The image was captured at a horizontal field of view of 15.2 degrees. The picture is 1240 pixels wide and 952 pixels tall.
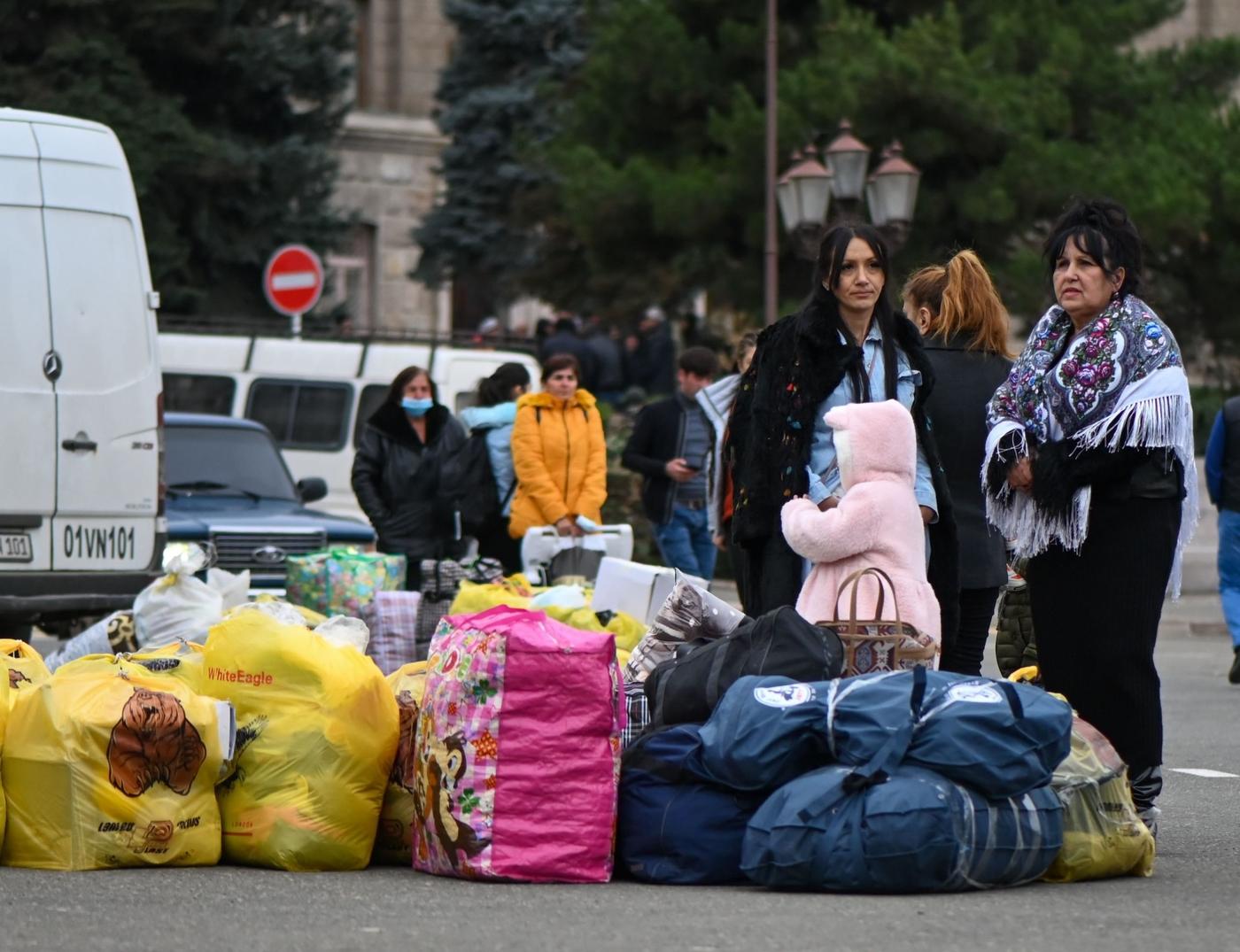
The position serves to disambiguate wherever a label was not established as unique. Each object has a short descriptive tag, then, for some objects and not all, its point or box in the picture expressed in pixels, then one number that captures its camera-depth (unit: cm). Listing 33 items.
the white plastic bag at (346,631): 1598
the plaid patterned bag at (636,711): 1370
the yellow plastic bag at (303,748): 1308
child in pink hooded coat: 1338
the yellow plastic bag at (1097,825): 1245
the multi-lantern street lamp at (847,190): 3904
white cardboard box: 2030
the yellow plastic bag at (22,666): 1399
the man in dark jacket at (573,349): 4716
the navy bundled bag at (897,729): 1199
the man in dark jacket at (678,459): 2791
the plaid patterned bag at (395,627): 2225
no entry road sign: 4217
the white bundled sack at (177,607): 2078
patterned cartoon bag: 1240
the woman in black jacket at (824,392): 1386
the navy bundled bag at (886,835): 1171
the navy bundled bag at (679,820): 1239
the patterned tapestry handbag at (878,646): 1309
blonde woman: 1496
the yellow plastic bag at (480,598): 2089
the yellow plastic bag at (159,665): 1392
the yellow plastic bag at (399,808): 1344
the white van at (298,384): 3893
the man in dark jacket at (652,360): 5070
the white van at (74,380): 2181
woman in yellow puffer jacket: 2658
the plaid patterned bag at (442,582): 2260
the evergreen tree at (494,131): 6870
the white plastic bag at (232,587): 2195
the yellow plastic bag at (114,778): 1290
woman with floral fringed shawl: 1298
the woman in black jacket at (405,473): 2657
